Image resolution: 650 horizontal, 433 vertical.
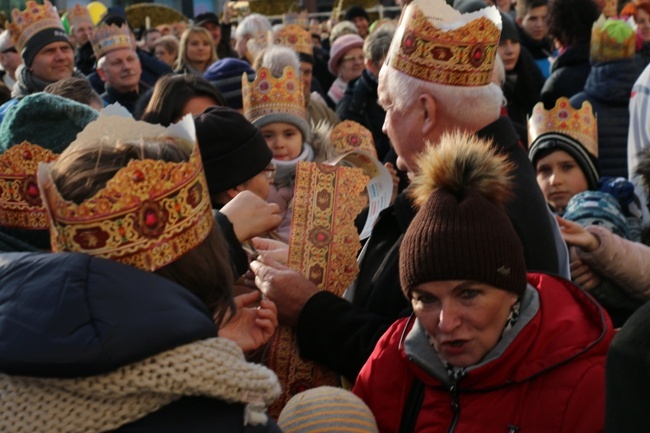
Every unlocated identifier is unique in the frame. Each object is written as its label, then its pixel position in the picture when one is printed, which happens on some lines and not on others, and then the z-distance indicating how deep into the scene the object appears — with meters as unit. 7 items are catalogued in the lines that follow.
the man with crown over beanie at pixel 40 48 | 6.58
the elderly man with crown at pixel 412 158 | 3.03
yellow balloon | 13.62
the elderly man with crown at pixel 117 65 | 7.12
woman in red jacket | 2.44
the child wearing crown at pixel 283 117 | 4.77
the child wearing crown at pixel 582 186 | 3.72
